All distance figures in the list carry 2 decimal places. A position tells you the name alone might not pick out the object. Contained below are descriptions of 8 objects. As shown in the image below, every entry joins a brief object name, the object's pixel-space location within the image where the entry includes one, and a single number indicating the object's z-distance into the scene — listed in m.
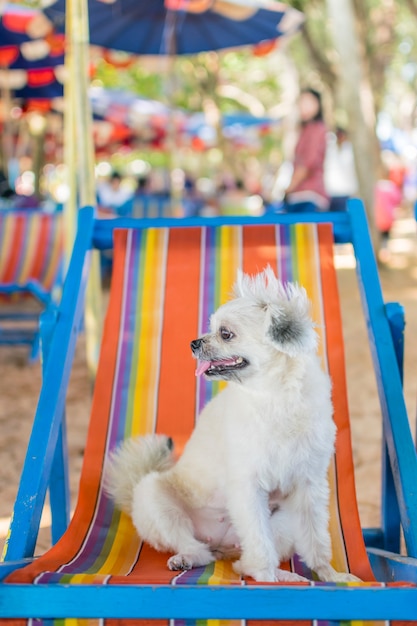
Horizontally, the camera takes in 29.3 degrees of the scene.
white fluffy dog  2.08
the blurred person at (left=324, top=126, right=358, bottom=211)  15.37
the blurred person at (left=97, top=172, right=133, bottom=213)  16.52
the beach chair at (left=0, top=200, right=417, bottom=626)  1.67
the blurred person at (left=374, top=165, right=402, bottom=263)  13.71
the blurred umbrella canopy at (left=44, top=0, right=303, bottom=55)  7.55
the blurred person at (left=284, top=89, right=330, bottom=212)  6.74
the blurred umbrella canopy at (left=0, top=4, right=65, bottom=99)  7.60
